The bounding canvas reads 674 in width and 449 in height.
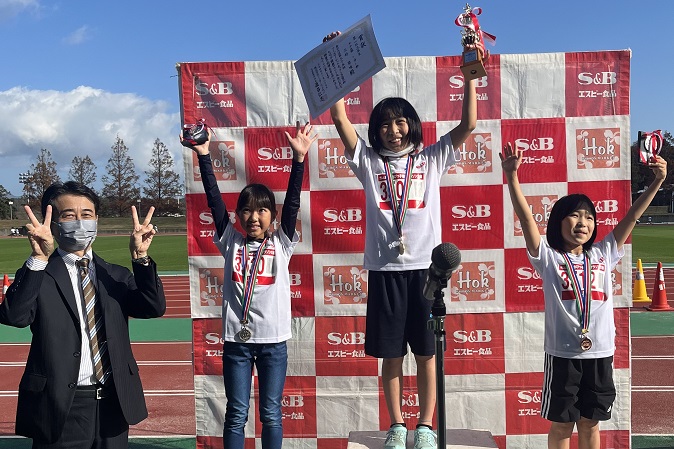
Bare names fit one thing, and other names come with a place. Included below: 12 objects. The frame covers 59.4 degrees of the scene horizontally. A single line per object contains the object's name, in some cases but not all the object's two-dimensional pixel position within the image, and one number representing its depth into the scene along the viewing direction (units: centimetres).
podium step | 320
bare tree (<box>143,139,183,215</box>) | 6400
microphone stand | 212
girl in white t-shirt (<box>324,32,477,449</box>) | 303
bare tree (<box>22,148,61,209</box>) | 6681
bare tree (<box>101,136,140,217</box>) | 6316
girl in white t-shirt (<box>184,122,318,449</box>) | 306
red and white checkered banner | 394
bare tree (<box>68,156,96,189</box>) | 6512
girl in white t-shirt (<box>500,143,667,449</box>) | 295
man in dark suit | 235
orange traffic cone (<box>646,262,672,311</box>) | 977
